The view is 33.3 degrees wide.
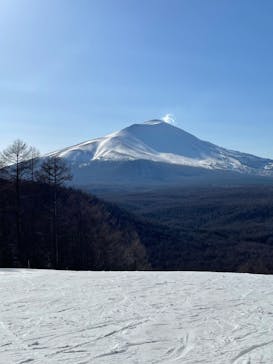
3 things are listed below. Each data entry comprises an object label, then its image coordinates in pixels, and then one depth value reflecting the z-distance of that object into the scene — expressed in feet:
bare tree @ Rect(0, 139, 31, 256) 83.92
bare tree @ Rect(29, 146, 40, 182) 87.76
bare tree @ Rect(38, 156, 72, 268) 88.53
